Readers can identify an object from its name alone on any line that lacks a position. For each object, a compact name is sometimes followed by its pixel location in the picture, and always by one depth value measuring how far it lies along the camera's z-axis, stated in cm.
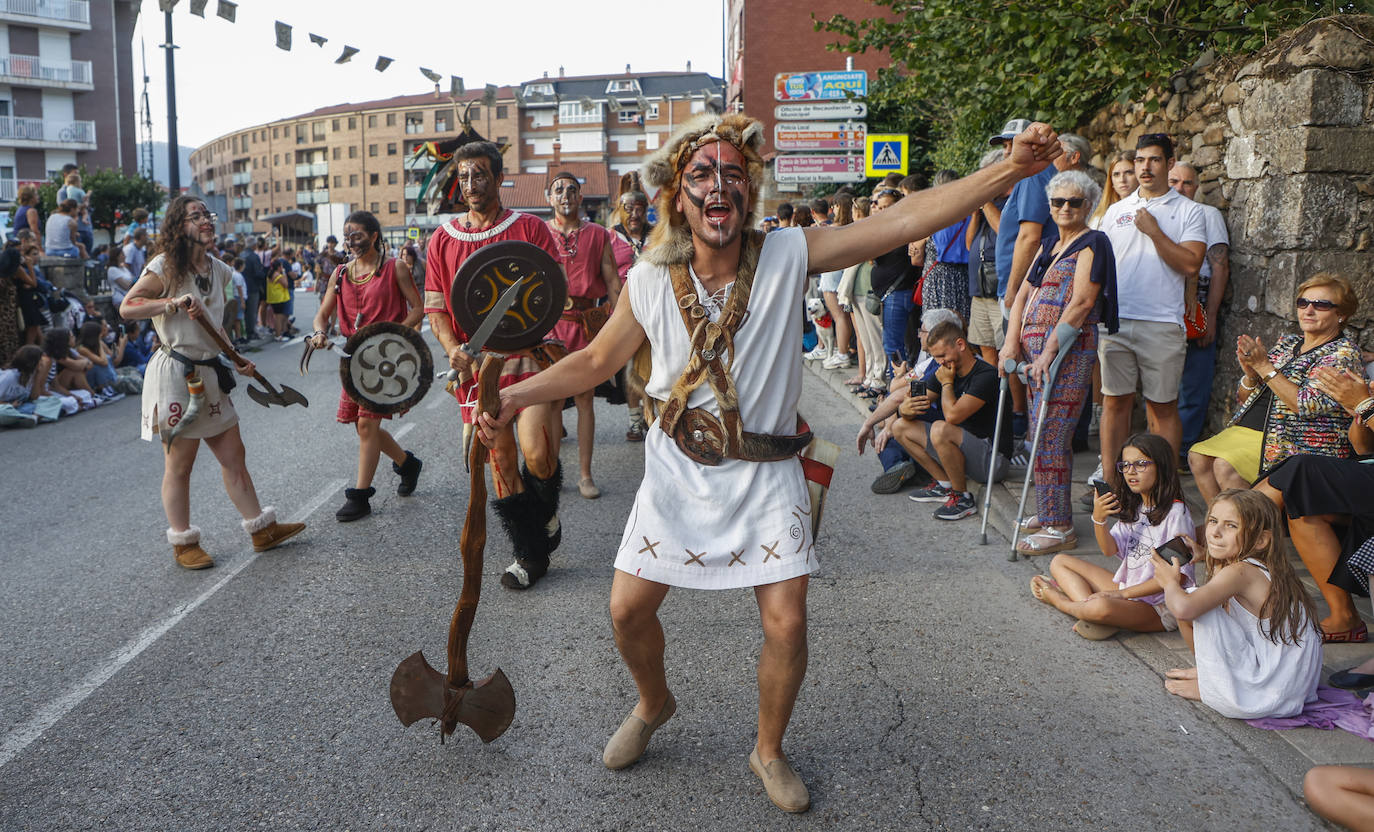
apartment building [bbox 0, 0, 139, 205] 4828
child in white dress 358
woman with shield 650
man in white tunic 305
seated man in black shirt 646
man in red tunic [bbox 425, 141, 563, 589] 517
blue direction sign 1600
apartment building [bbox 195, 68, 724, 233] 8019
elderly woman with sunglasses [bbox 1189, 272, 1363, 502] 441
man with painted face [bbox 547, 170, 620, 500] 699
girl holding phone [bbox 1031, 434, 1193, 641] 435
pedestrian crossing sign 1583
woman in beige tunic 549
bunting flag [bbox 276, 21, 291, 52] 1350
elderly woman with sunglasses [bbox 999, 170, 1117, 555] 548
